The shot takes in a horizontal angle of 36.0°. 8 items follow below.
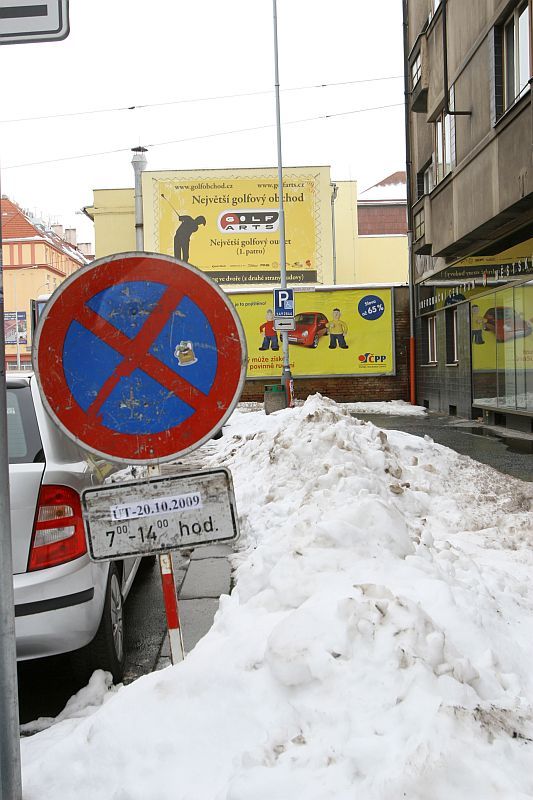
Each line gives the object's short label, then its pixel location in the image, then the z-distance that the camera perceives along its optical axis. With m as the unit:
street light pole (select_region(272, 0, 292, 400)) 19.45
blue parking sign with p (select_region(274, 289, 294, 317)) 17.69
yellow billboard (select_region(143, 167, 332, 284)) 36.09
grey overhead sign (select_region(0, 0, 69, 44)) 2.37
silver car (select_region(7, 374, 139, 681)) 3.47
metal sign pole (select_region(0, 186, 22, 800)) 2.27
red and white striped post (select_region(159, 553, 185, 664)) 3.11
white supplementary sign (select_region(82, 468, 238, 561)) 2.76
